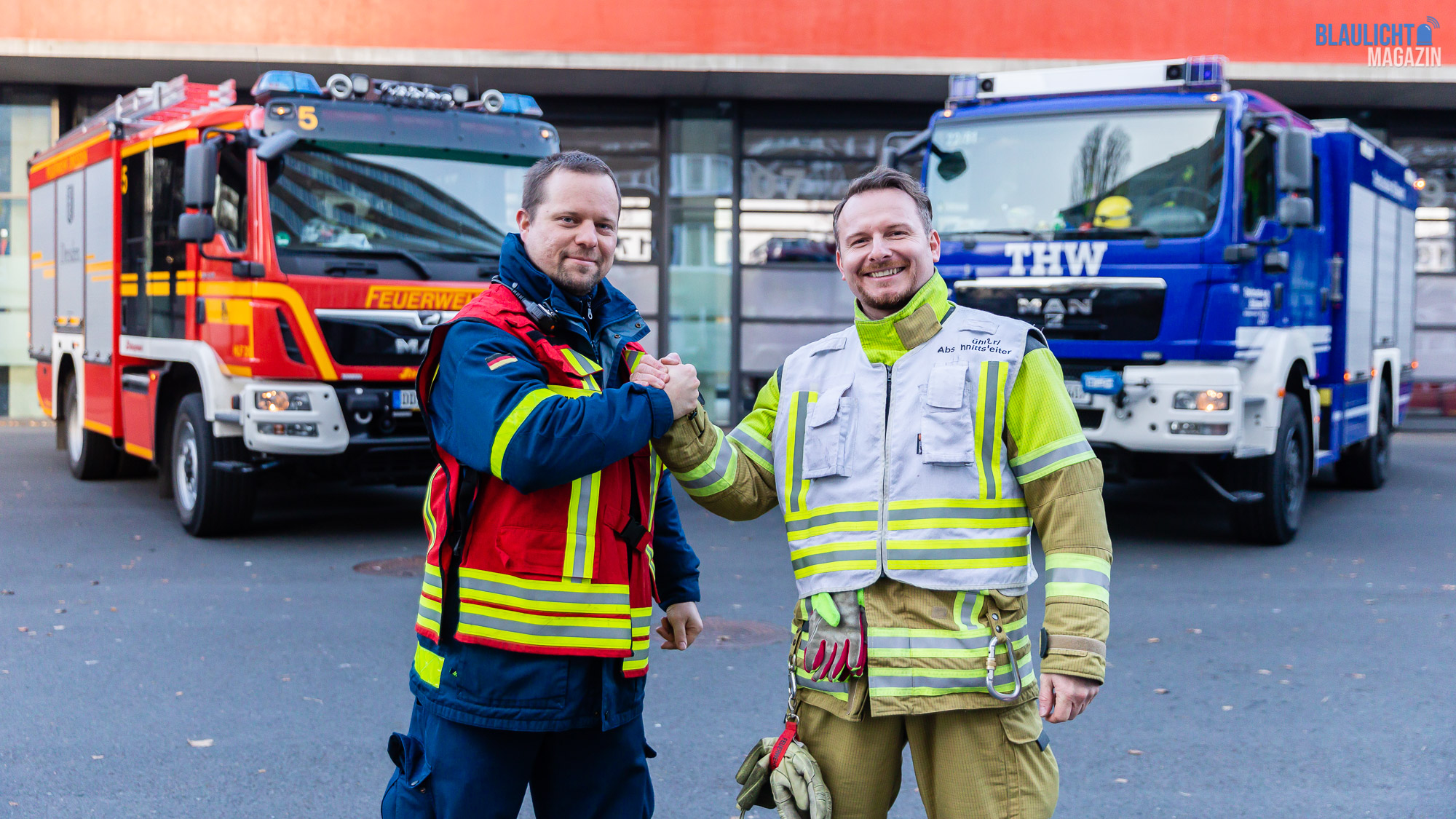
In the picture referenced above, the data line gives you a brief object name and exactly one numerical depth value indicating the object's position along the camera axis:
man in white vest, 2.54
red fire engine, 8.43
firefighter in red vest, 2.55
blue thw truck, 8.49
